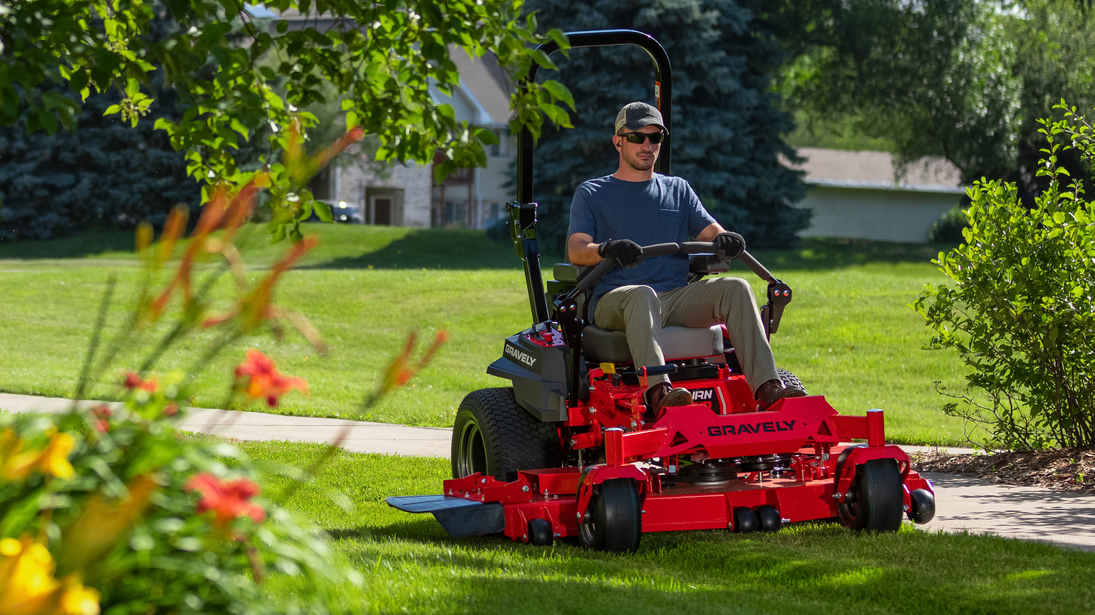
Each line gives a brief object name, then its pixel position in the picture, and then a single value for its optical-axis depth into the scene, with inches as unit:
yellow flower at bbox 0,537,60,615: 428.8
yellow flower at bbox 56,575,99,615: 429.3
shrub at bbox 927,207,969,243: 4219.1
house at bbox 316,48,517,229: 4616.6
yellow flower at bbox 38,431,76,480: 460.8
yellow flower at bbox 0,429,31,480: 474.3
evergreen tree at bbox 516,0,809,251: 2839.8
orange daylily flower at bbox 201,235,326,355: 505.2
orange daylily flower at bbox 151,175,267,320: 486.8
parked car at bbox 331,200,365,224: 3995.8
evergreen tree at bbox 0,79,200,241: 3361.8
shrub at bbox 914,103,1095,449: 912.1
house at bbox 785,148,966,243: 4638.6
